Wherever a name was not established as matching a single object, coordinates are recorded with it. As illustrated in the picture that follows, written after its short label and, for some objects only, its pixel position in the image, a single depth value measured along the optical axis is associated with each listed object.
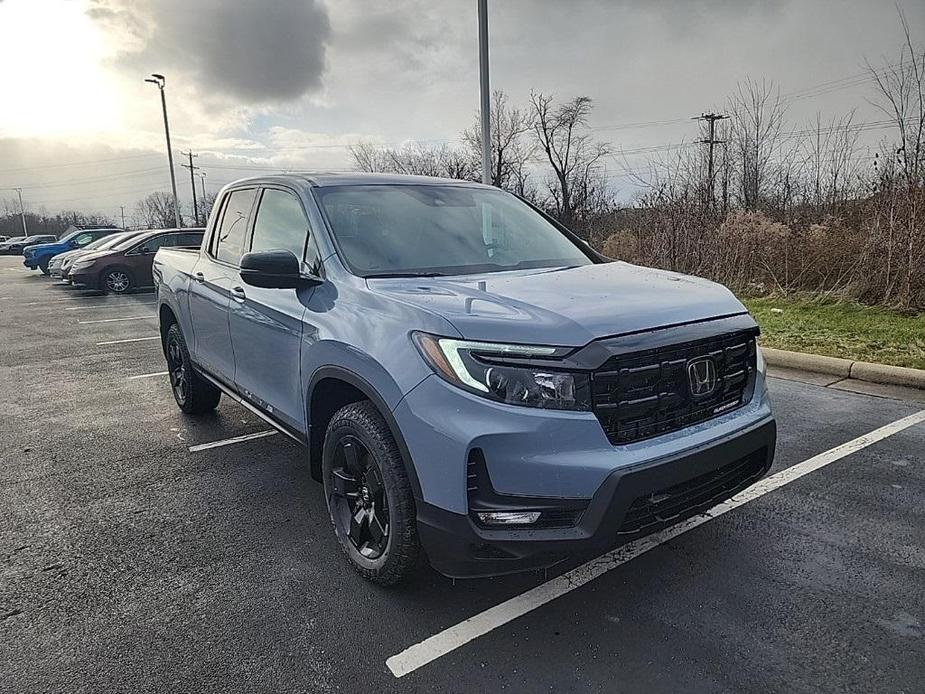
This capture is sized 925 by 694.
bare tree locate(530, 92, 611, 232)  36.41
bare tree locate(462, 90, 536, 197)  37.81
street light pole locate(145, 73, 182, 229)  30.67
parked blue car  24.23
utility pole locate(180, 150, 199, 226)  49.72
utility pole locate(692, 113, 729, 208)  13.20
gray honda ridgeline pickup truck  2.27
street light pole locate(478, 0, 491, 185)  10.77
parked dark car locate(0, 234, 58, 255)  46.44
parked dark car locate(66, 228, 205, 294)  16.16
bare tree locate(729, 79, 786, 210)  13.88
